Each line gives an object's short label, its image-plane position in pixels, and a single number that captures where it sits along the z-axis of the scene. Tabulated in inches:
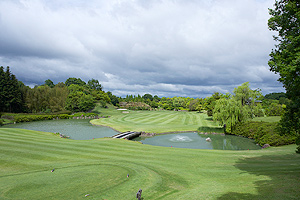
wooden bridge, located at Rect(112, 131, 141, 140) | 1215.9
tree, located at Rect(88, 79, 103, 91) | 4751.5
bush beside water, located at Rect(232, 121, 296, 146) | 973.2
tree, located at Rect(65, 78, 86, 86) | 5789.4
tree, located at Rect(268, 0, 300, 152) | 259.0
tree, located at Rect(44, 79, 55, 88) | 5912.4
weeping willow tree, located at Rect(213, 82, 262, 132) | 1412.4
